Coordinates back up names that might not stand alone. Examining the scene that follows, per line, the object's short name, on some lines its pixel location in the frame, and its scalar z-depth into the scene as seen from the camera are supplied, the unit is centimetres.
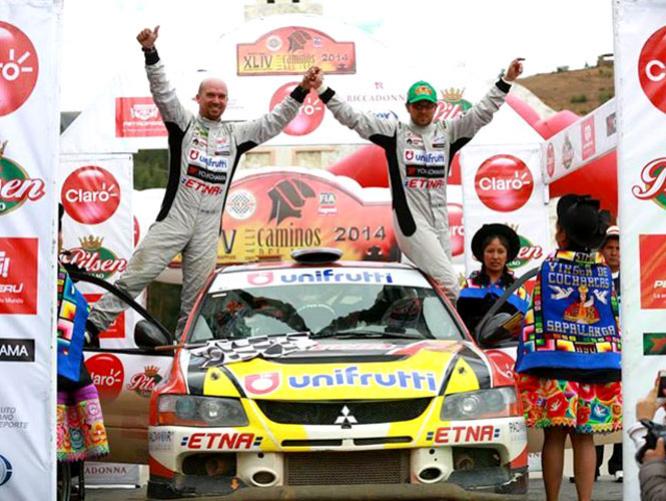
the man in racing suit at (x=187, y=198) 1783
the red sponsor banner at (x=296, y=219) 3547
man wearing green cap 1798
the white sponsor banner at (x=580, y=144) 2433
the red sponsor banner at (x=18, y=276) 1298
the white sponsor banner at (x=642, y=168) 1296
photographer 726
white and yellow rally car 1198
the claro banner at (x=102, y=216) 2648
